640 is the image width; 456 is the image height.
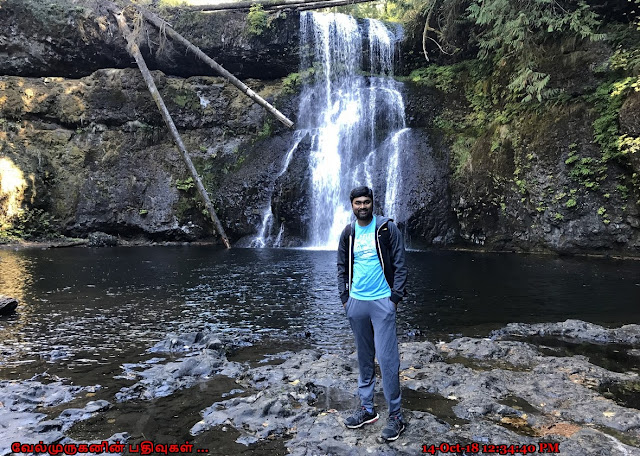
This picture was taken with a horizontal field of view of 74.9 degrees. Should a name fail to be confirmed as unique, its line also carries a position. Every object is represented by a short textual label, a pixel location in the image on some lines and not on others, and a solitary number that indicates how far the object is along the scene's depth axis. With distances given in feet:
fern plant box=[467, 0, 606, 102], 48.44
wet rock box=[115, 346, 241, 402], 14.30
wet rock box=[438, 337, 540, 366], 17.48
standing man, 11.41
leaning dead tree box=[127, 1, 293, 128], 72.23
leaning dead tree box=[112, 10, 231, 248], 68.80
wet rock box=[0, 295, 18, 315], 24.94
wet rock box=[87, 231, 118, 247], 67.82
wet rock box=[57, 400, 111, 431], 12.16
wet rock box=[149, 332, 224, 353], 19.40
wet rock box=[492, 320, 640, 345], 19.74
